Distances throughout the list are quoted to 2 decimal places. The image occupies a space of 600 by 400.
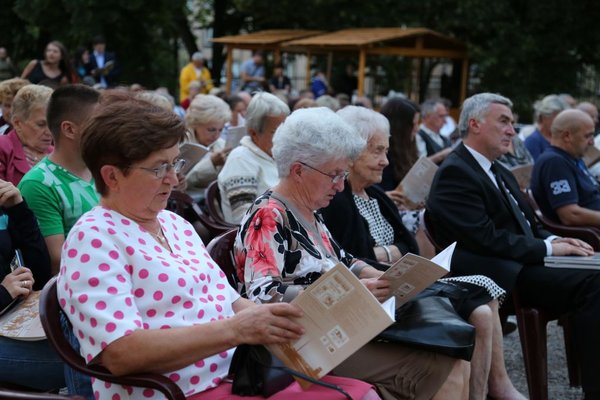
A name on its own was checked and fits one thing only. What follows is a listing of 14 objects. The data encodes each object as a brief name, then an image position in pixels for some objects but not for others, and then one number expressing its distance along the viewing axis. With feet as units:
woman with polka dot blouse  8.08
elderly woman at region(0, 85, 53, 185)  14.38
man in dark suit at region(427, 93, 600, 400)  15.23
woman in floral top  10.46
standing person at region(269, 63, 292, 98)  62.13
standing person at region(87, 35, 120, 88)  48.51
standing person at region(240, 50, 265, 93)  63.05
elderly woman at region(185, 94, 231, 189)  24.04
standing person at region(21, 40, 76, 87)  34.91
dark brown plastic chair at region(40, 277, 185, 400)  8.17
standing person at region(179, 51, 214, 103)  57.16
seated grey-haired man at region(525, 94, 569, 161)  29.73
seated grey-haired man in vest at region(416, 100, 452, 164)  28.35
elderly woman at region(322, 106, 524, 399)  13.28
